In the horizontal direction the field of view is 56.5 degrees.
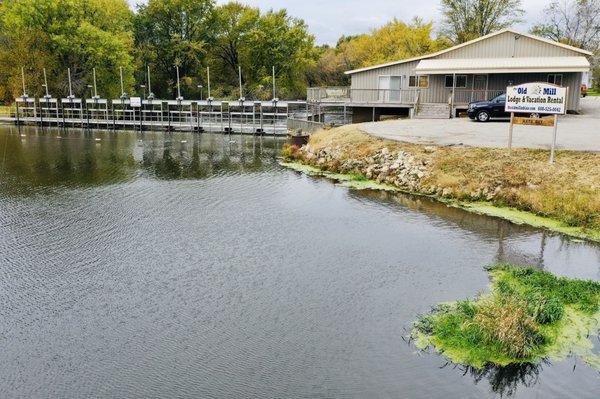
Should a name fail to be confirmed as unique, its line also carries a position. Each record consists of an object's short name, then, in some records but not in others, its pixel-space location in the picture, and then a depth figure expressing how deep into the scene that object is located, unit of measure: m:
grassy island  9.27
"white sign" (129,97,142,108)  44.84
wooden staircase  36.50
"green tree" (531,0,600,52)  64.12
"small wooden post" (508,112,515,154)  21.40
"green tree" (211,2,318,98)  62.75
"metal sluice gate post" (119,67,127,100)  46.35
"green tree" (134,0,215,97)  61.03
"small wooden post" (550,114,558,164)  20.00
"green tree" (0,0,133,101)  52.84
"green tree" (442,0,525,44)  57.31
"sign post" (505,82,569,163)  19.81
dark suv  32.38
